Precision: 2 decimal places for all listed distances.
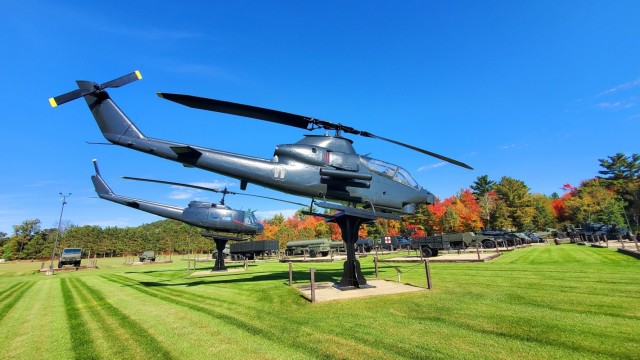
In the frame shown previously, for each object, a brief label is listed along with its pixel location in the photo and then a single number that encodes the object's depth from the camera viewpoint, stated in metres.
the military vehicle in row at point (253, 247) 38.91
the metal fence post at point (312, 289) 8.76
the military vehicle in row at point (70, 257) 38.38
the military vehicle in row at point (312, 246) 38.00
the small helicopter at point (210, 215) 22.81
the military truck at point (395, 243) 41.19
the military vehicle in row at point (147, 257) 51.53
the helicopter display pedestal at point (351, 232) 10.96
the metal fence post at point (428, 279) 9.78
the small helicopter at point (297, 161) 11.46
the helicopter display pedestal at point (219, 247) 23.50
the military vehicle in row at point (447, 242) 26.23
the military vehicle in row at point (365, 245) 44.16
